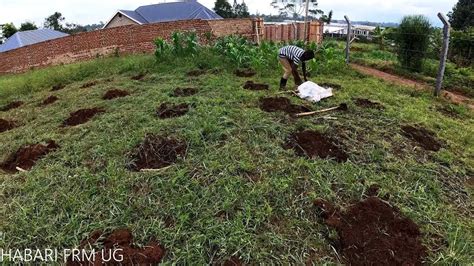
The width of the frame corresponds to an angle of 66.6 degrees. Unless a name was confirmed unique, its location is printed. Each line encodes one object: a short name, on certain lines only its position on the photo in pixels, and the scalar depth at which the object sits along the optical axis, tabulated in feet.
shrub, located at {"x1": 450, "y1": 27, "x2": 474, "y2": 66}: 29.45
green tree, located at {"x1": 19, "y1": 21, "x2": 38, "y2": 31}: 95.86
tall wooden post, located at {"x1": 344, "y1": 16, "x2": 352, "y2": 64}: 26.14
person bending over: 16.22
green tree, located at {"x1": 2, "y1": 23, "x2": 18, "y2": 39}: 87.85
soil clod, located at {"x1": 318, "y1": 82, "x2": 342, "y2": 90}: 18.49
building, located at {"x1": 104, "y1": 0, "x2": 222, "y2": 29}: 79.20
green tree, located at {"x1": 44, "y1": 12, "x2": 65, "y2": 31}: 126.62
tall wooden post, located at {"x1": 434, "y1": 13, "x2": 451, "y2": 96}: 17.32
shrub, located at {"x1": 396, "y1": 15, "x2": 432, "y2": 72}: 25.58
